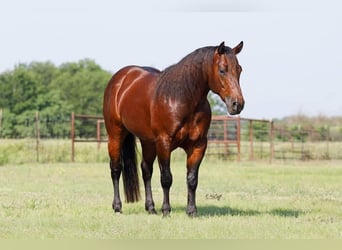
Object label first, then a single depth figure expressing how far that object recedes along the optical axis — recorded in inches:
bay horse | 695.7
